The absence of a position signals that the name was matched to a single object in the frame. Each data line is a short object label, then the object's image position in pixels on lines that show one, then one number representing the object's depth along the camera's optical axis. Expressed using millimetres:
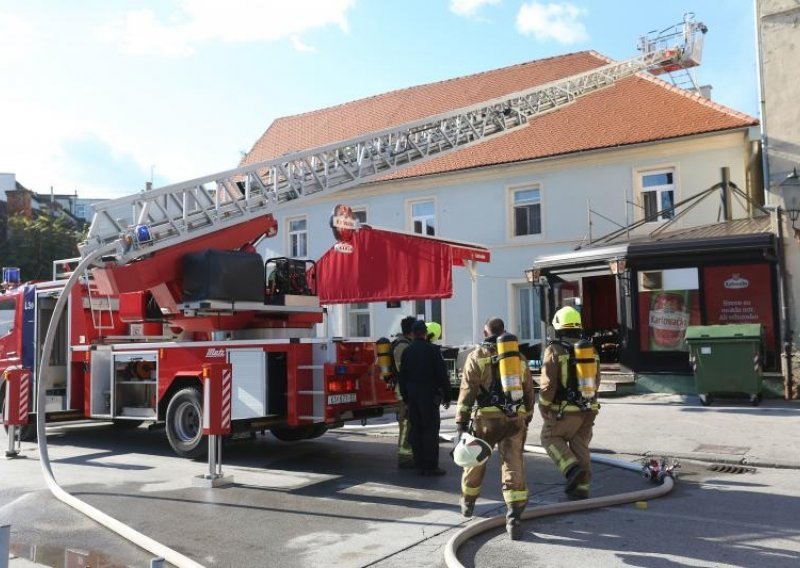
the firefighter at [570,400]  6395
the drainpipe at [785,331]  13086
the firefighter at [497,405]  5617
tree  38094
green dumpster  12570
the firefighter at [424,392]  7781
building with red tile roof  19016
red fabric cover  15531
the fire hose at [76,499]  5117
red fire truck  8492
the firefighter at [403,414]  8250
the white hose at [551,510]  4938
